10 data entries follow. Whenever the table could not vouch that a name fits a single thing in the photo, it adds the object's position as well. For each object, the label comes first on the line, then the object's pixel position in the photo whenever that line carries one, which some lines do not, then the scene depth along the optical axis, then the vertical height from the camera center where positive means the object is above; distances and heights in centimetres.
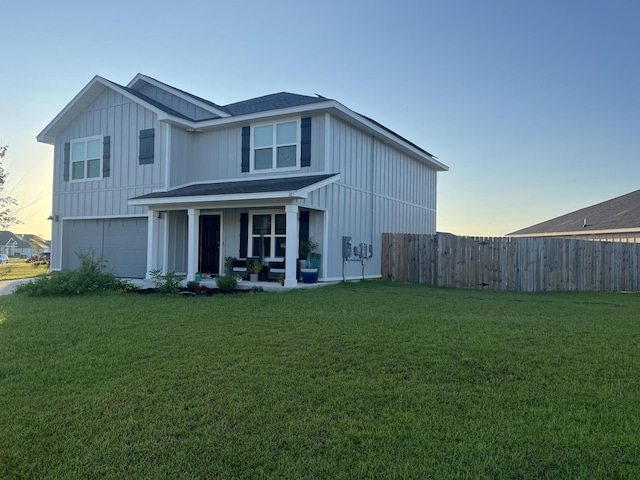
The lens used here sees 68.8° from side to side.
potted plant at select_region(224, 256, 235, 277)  1407 -47
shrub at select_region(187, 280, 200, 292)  1208 -99
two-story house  1340 +228
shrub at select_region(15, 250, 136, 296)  1113 -92
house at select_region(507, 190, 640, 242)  1988 +147
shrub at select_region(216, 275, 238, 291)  1186 -88
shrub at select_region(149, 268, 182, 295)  1127 -91
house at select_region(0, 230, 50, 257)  8081 +9
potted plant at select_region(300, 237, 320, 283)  1266 -32
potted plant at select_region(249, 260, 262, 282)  1338 -61
